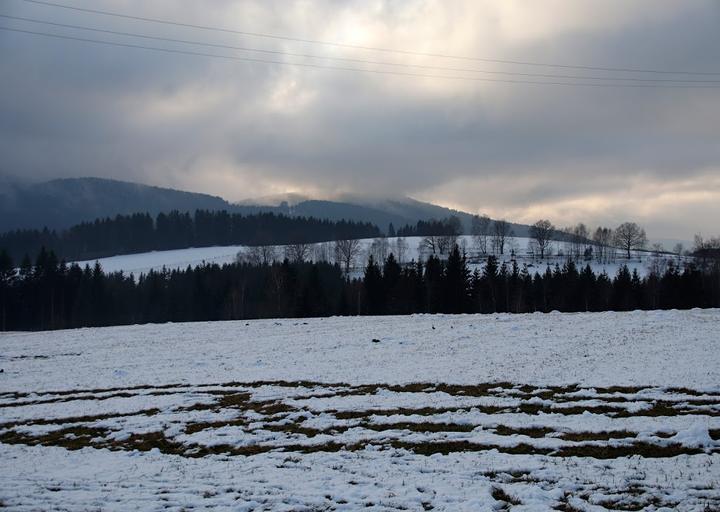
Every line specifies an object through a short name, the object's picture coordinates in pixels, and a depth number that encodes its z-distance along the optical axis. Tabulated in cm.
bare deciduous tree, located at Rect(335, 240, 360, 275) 15875
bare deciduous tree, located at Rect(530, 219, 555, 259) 18438
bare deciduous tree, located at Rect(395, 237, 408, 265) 18562
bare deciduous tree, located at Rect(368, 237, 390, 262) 18600
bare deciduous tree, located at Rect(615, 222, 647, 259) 18550
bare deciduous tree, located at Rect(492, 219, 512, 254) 18931
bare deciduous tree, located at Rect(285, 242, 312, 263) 15499
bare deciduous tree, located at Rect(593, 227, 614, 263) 17688
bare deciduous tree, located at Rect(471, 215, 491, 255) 19295
